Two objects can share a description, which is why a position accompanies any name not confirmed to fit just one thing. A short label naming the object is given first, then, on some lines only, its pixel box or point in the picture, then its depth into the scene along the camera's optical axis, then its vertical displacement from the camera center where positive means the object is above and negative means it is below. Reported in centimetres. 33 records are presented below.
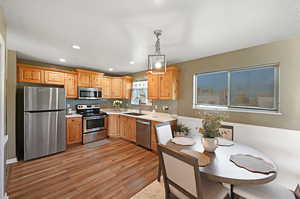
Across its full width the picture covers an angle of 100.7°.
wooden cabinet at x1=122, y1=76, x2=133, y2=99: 507 +47
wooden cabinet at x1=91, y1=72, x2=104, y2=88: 440 +69
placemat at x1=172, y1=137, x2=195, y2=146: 187 -66
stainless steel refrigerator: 284 -58
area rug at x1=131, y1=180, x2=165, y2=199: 187 -147
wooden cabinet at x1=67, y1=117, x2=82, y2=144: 365 -96
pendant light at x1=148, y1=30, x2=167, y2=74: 196 +66
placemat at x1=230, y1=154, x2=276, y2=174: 119 -67
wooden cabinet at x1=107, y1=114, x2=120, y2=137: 445 -99
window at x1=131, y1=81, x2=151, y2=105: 468 +22
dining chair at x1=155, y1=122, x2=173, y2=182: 211 -61
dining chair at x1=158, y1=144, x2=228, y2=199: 106 -76
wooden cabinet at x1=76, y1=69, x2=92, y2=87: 407 +69
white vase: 158 -57
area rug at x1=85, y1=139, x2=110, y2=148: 375 -141
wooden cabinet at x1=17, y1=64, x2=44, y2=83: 313 +63
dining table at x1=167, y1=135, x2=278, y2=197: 109 -69
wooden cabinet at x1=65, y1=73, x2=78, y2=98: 386 +42
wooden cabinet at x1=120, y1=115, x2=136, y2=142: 396 -97
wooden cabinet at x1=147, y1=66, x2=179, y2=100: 349 +41
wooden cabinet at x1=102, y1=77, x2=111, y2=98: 477 +44
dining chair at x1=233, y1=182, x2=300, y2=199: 123 -95
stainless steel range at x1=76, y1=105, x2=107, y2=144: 392 -82
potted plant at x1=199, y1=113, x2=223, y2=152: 159 -44
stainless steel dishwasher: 348 -100
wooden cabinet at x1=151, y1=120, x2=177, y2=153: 336 -107
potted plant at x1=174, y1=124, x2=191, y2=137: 300 -78
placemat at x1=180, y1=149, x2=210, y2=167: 131 -67
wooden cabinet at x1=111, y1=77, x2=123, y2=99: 502 +47
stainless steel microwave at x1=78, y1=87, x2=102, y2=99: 412 +19
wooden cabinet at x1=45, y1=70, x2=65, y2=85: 348 +60
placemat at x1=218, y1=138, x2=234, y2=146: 187 -67
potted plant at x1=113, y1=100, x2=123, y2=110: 513 -21
